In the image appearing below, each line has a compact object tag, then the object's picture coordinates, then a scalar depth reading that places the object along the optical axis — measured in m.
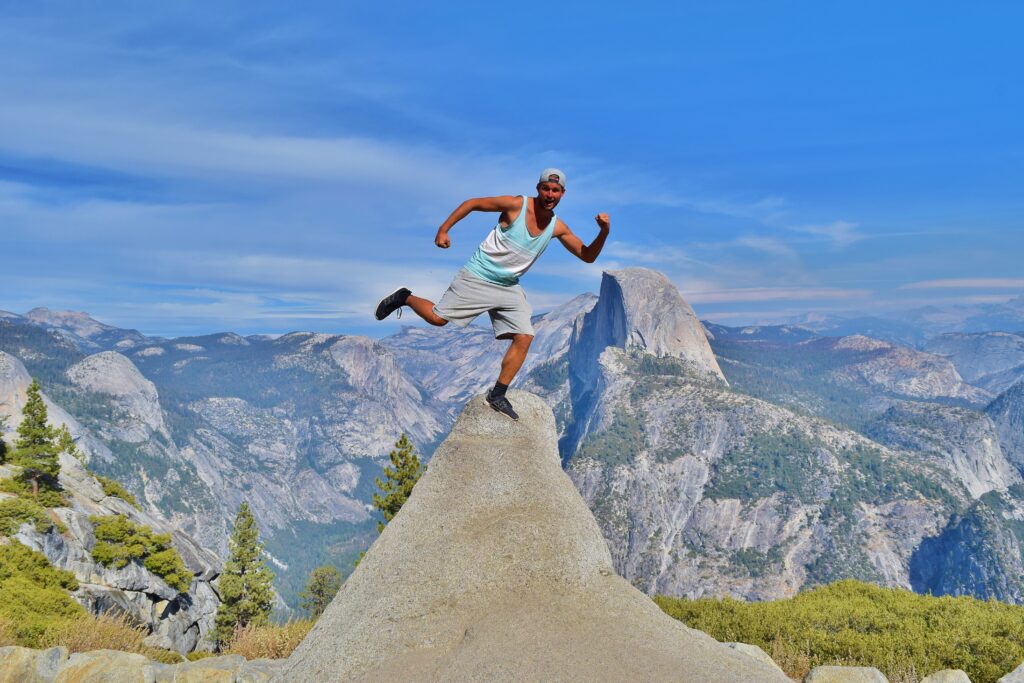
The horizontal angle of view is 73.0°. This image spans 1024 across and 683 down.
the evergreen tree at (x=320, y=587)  75.19
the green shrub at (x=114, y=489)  70.44
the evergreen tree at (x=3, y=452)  59.09
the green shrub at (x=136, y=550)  50.50
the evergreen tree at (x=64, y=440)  59.50
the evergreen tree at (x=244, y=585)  69.56
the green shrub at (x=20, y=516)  41.56
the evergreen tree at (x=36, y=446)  50.56
